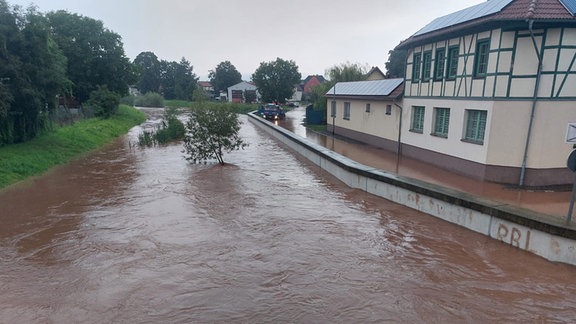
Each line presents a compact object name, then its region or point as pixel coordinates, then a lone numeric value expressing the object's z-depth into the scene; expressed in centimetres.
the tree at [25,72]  1404
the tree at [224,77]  9151
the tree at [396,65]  6526
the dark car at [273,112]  4059
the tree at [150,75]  9575
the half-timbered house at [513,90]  1079
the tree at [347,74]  3406
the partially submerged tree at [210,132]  1606
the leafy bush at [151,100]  7288
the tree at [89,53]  3325
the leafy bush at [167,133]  2252
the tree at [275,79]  5928
